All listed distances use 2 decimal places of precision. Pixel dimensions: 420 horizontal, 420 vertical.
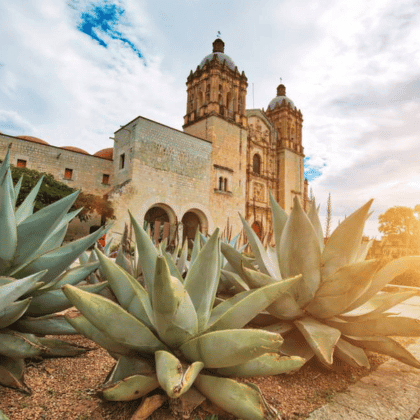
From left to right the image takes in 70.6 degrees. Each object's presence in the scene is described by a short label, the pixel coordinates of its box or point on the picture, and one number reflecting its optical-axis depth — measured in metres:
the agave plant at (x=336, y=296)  1.34
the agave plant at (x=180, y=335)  0.85
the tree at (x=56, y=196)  13.91
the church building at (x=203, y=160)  16.78
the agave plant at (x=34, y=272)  1.01
